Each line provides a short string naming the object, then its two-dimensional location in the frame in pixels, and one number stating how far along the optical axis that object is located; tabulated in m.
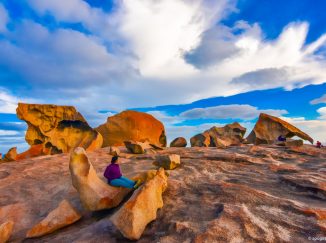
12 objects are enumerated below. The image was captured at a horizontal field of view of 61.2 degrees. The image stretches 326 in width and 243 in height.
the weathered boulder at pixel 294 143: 17.55
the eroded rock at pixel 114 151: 15.37
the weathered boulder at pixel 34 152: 20.19
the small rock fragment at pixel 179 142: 25.49
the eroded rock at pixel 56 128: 24.16
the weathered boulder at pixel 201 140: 27.83
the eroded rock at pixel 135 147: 16.27
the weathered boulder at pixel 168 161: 10.53
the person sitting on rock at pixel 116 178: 7.66
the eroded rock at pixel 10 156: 18.57
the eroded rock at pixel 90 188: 7.25
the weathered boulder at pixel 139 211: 5.63
